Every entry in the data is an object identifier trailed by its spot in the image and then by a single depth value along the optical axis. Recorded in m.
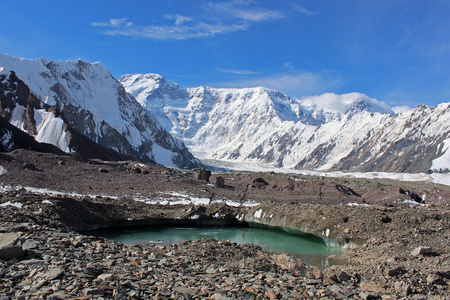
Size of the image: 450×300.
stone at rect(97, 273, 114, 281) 8.97
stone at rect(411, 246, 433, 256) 16.55
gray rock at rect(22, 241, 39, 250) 10.94
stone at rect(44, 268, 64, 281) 8.66
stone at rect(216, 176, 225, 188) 59.46
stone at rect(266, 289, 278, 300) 8.96
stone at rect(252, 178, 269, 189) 61.88
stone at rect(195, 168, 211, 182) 64.25
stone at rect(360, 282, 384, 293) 11.18
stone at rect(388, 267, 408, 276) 13.18
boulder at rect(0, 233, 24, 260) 9.87
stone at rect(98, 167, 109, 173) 53.87
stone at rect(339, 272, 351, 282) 13.01
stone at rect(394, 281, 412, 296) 10.83
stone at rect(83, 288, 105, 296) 7.88
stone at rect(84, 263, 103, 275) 9.32
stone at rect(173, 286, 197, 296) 8.84
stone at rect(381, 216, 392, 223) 24.18
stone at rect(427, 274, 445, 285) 11.91
